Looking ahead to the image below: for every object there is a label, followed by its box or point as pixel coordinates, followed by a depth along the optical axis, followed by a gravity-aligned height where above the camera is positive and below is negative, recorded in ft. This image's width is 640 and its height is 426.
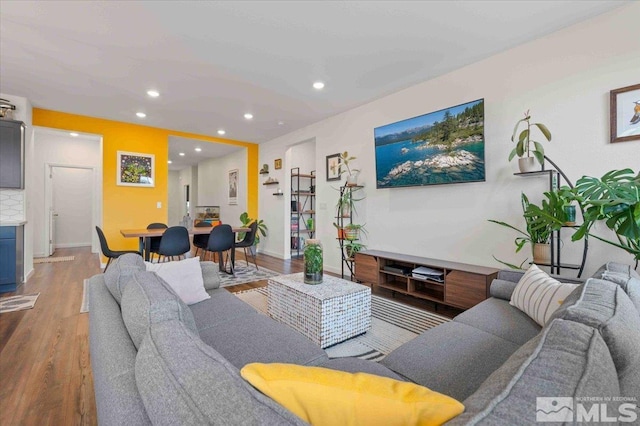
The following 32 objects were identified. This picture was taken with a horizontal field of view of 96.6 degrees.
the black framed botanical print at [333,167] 15.51 +2.51
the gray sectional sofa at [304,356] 1.73 -1.16
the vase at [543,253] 7.79 -1.14
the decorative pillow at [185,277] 6.34 -1.46
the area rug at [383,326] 7.09 -3.41
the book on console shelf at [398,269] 10.97 -2.24
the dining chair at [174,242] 13.14 -1.36
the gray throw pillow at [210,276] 7.54 -1.69
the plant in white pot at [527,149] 7.75 +1.81
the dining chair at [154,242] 14.76 -1.55
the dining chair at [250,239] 16.06 -1.52
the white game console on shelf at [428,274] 9.87 -2.19
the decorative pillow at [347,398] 1.85 -1.26
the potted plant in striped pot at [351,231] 13.65 -0.93
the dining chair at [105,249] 12.90 -1.64
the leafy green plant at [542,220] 7.09 -0.21
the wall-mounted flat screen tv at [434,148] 9.77 +2.45
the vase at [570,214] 7.24 -0.06
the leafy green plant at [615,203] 5.38 +0.17
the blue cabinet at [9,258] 11.77 -1.84
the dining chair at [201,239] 16.31 -1.54
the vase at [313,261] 7.95 -1.36
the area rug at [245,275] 13.52 -3.23
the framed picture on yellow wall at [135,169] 17.03 +2.67
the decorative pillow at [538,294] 5.06 -1.58
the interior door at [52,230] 20.79 -1.30
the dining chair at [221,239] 14.20 -1.32
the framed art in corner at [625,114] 7.14 +2.51
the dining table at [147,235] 12.62 -0.98
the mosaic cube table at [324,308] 7.02 -2.51
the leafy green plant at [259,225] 21.82 -0.95
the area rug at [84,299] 9.83 -3.29
